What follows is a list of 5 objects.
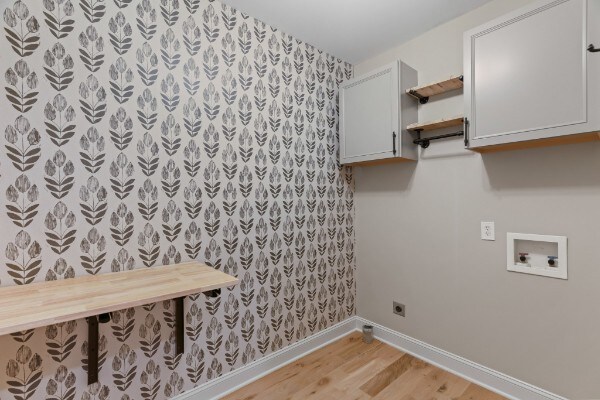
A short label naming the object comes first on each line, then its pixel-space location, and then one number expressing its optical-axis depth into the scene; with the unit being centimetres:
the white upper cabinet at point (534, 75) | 143
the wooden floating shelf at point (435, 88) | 201
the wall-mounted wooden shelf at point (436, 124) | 201
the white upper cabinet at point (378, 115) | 224
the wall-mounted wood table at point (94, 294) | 102
